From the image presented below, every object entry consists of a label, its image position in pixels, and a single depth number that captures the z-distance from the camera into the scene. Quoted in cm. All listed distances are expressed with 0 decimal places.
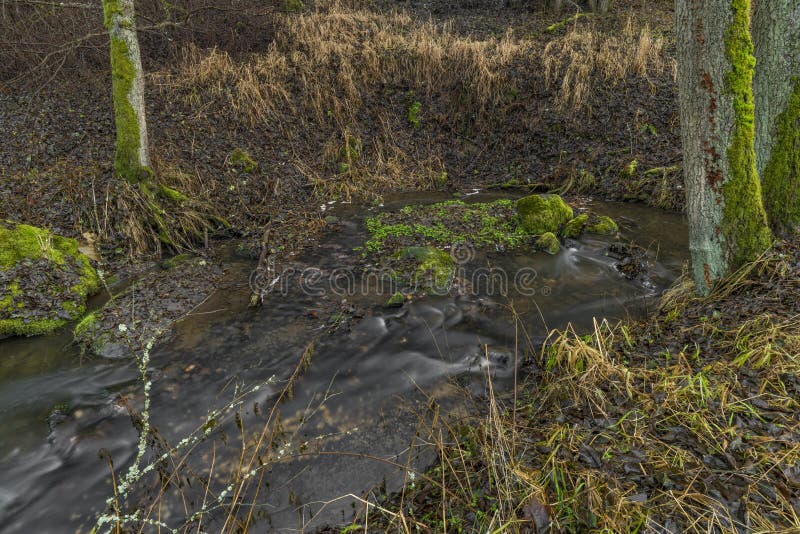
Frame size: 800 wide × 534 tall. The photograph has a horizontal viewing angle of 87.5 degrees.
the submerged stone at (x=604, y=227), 776
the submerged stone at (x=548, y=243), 726
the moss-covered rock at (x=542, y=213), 777
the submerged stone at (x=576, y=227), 762
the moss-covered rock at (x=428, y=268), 622
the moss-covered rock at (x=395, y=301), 579
